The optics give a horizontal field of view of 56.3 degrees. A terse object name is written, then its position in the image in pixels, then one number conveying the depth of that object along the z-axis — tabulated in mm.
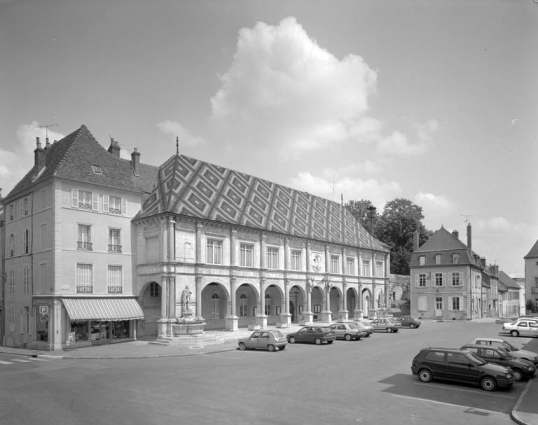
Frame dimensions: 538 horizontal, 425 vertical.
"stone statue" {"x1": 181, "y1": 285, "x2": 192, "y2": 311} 34000
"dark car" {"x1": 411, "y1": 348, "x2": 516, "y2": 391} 16031
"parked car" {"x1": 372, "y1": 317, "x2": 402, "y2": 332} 40531
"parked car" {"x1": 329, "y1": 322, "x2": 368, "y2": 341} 33428
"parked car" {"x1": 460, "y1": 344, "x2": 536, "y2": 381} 18031
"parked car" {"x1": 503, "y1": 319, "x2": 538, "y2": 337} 36844
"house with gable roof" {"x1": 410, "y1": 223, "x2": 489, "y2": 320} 62438
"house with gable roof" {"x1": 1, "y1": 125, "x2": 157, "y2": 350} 31391
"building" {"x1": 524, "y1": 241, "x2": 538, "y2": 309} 64062
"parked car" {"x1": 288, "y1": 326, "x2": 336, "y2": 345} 30781
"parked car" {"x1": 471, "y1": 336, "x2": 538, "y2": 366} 19891
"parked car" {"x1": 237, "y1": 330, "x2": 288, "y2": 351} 27623
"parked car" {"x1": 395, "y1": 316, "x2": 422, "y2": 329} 46062
